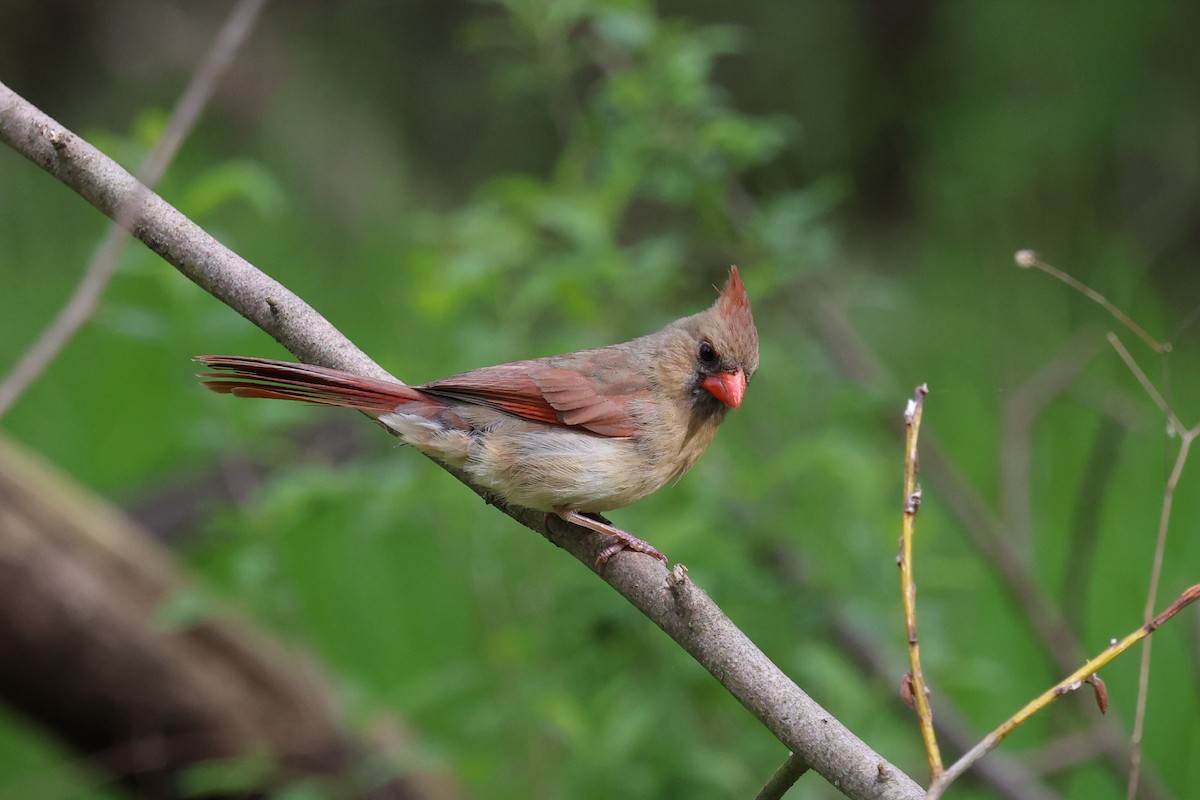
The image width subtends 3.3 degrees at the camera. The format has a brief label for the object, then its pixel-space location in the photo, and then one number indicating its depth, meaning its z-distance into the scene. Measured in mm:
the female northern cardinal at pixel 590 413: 7534
